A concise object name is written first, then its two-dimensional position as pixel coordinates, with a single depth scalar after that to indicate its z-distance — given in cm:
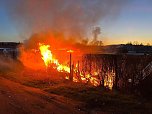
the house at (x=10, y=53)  1718
